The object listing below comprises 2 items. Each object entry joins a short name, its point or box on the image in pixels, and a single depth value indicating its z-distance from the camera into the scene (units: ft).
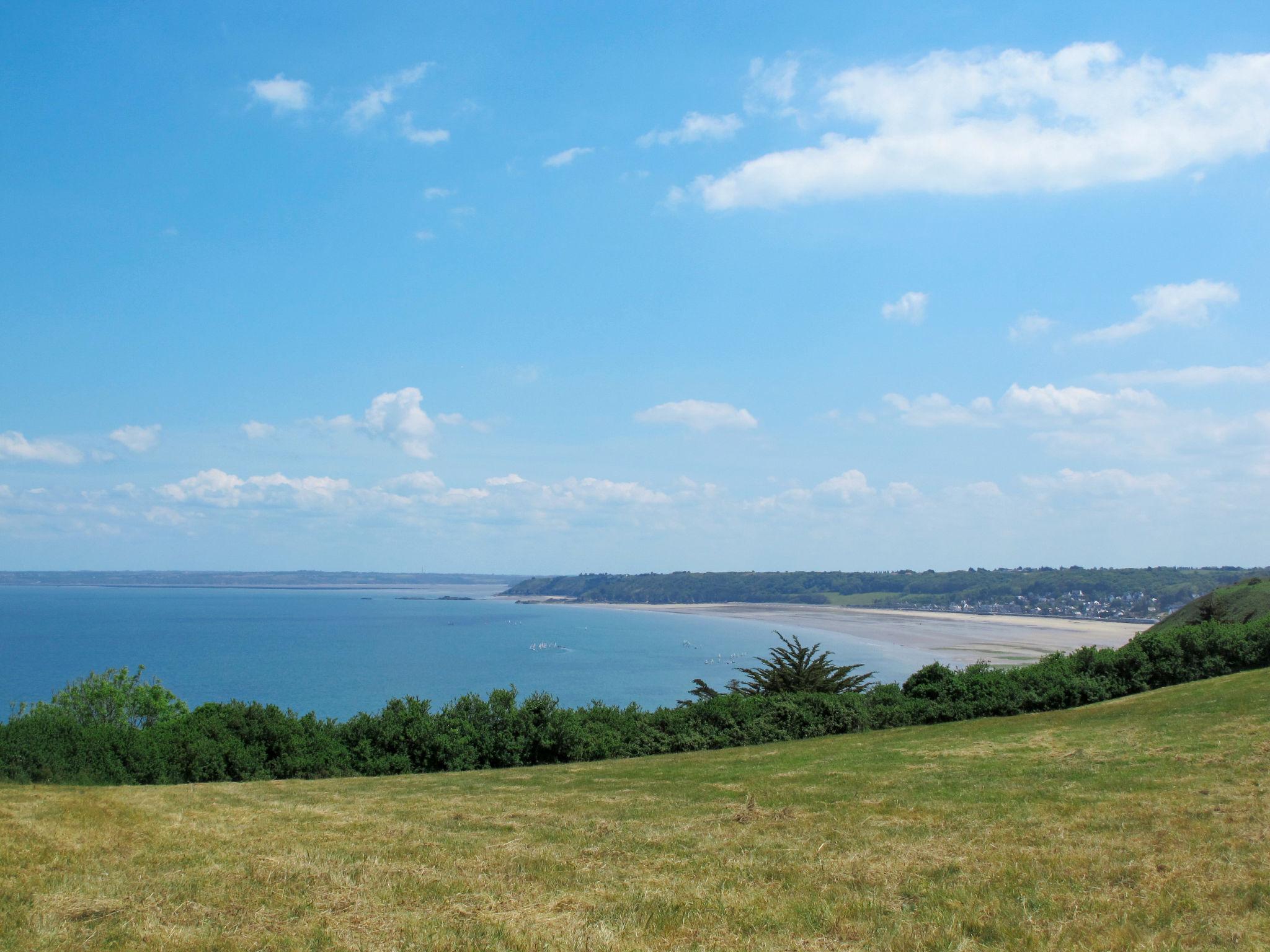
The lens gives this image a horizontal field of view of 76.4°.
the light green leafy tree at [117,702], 129.49
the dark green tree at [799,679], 103.04
